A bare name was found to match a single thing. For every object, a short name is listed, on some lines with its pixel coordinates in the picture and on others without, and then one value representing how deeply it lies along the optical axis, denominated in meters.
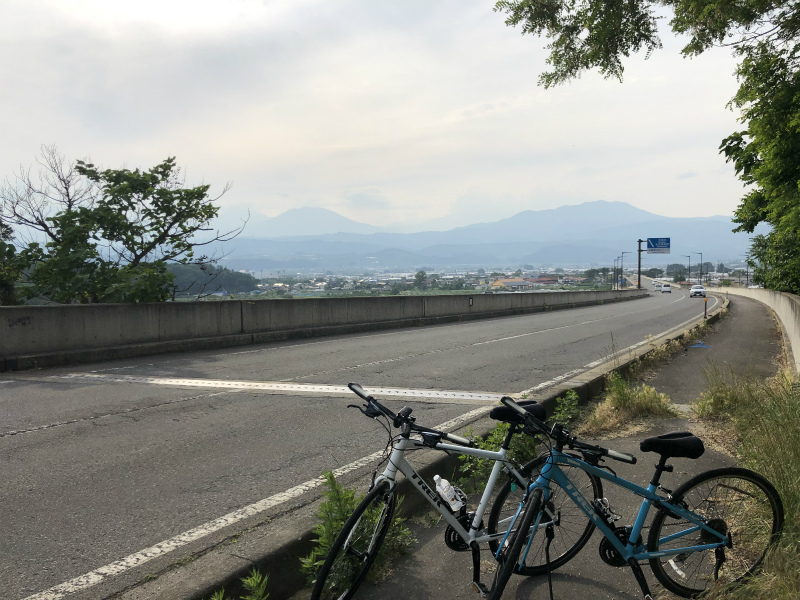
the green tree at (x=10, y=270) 13.20
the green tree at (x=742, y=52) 7.91
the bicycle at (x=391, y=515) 3.03
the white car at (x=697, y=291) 66.44
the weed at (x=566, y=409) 6.68
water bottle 3.16
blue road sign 88.00
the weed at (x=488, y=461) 4.68
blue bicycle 3.24
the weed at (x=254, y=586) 2.88
